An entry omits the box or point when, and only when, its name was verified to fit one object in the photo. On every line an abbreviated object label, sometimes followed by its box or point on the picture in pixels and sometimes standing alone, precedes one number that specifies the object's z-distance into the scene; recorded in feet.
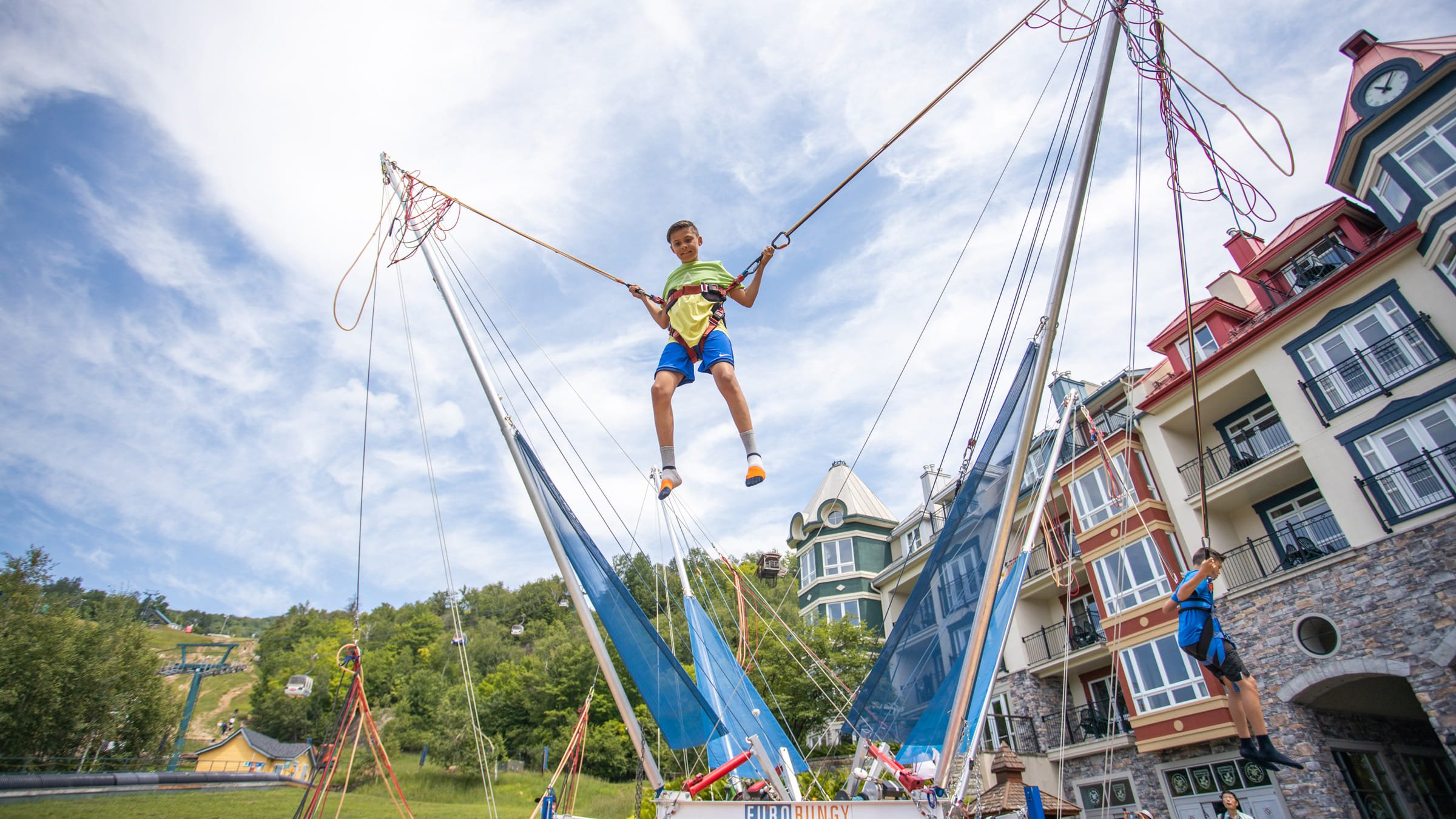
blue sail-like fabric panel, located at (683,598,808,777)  18.38
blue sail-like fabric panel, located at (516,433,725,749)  15.99
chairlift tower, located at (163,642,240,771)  94.48
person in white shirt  23.38
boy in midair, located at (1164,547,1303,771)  15.87
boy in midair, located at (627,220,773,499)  15.57
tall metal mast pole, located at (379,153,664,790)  14.47
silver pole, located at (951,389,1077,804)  15.11
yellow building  118.83
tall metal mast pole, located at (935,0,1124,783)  13.89
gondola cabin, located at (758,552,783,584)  73.20
